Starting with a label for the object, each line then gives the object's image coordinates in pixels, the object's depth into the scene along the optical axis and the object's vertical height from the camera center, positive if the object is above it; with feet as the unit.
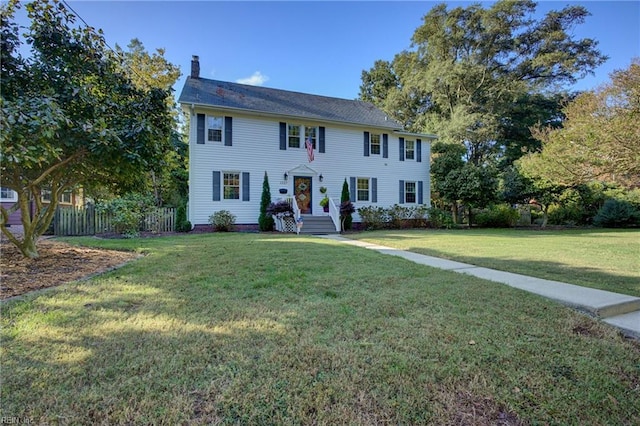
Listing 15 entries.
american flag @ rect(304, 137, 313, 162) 48.26 +9.58
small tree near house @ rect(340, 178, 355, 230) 47.26 -0.44
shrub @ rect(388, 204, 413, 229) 53.21 -0.86
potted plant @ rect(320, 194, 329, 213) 48.59 +1.14
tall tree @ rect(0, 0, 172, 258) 12.81 +5.20
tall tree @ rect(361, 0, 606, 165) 74.33 +36.19
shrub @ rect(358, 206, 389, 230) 50.29 -1.17
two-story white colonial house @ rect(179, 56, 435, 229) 44.86 +9.65
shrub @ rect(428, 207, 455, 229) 54.85 -1.61
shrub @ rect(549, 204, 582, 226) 64.39 -1.37
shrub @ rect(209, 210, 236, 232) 43.27 -1.18
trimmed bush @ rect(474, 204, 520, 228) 60.95 -1.51
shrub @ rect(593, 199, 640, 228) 57.06 -1.19
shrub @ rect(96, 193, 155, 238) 33.96 +0.27
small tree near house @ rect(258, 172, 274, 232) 44.14 +0.15
